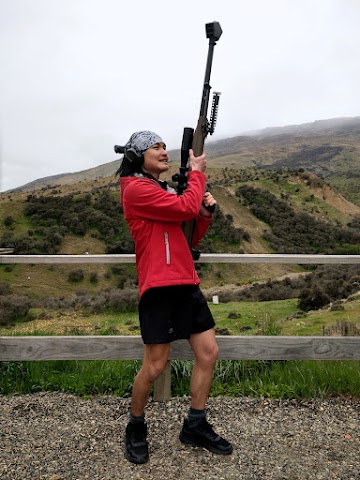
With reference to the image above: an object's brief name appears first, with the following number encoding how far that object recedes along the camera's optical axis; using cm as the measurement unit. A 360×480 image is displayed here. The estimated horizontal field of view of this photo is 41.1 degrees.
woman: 289
